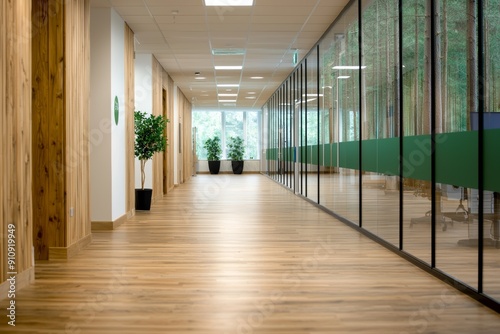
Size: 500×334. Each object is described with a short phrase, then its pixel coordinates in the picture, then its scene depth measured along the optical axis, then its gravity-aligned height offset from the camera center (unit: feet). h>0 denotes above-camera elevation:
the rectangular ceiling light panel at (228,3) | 25.63 +6.92
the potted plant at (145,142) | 33.55 +0.79
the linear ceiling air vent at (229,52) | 37.70 +6.93
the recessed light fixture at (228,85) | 57.72 +7.08
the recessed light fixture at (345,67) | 24.75 +4.10
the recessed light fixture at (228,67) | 45.24 +6.99
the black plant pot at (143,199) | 33.47 -2.58
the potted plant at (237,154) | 91.20 +0.07
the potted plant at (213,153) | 90.12 +0.26
